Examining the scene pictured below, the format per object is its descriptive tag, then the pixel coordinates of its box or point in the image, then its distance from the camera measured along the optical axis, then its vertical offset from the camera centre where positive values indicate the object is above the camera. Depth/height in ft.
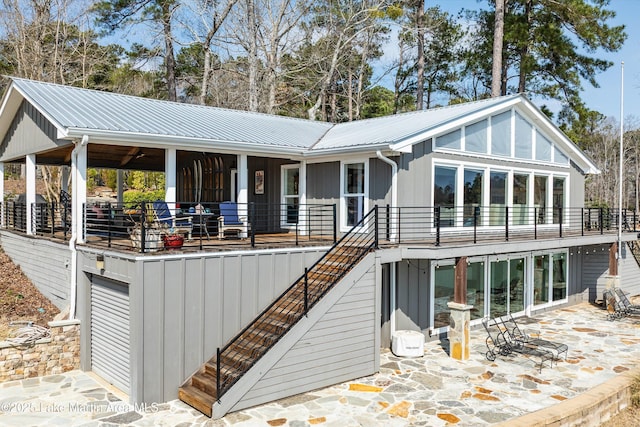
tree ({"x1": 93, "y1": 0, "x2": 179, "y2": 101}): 73.05 +29.92
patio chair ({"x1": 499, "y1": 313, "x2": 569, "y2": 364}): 32.83 -9.38
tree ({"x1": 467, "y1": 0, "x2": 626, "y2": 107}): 66.90 +25.36
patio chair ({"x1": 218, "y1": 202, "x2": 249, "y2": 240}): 33.96 -1.10
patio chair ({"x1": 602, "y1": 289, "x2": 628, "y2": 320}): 45.57 -9.50
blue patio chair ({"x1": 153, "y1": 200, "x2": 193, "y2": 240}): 31.71 -0.71
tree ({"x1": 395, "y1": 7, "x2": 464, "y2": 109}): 88.74 +30.26
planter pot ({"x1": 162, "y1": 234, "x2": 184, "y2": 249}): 27.25 -1.98
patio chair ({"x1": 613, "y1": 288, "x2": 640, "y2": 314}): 45.93 -9.23
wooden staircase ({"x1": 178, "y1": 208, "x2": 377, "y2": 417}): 24.31 -7.10
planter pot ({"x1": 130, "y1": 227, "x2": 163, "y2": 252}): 26.11 -1.81
